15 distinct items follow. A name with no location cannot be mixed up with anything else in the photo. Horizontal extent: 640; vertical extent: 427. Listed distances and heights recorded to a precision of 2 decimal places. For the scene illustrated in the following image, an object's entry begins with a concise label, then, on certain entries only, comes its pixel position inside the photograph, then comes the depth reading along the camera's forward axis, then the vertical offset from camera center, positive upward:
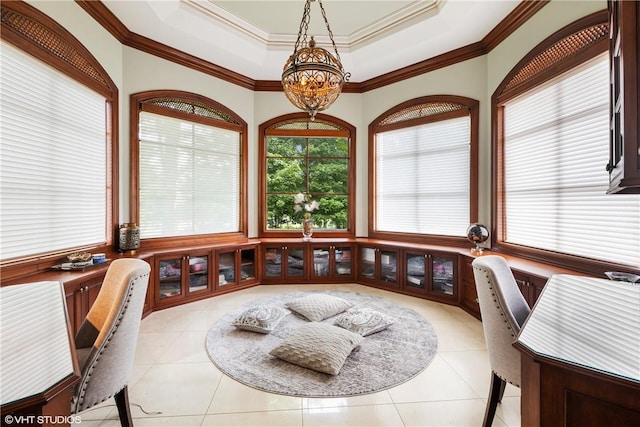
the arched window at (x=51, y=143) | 2.29 +0.67
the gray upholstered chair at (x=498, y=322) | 1.60 -0.66
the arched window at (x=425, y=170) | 4.13 +0.65
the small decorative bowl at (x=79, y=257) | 2.65 -0.43
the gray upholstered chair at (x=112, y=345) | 1.42 -0.74
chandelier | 2.46 +1.21
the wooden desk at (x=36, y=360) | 0.85 -0.56
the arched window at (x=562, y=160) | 2.35 +0.52
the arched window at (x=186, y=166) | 3.88 +0.69
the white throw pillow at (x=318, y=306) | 3.31 -1.16
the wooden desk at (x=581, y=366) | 0.88 -0.51
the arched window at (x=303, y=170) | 5.14 +0.76
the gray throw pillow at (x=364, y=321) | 2.97 -1.19
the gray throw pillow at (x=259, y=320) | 3.02 -1.19
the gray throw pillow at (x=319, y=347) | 2.29 -1.17
